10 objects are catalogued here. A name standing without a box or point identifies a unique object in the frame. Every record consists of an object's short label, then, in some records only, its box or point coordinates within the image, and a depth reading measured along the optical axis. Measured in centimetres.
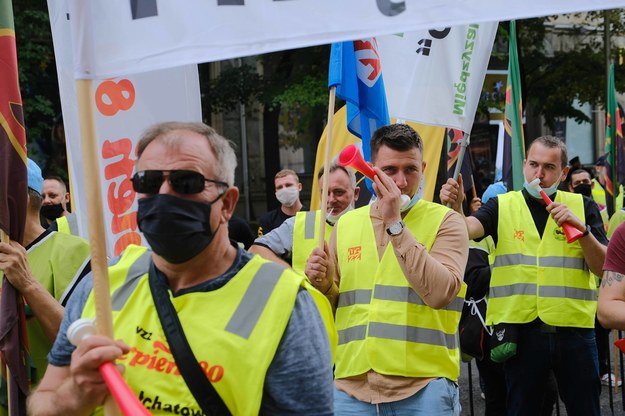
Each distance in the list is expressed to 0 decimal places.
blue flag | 515
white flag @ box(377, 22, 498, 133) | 581
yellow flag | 648
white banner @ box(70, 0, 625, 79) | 253
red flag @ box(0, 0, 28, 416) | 379
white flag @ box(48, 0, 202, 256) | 466
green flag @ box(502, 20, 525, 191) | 749
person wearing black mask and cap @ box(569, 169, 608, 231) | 1157
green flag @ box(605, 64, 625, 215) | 1122
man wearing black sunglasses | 240
